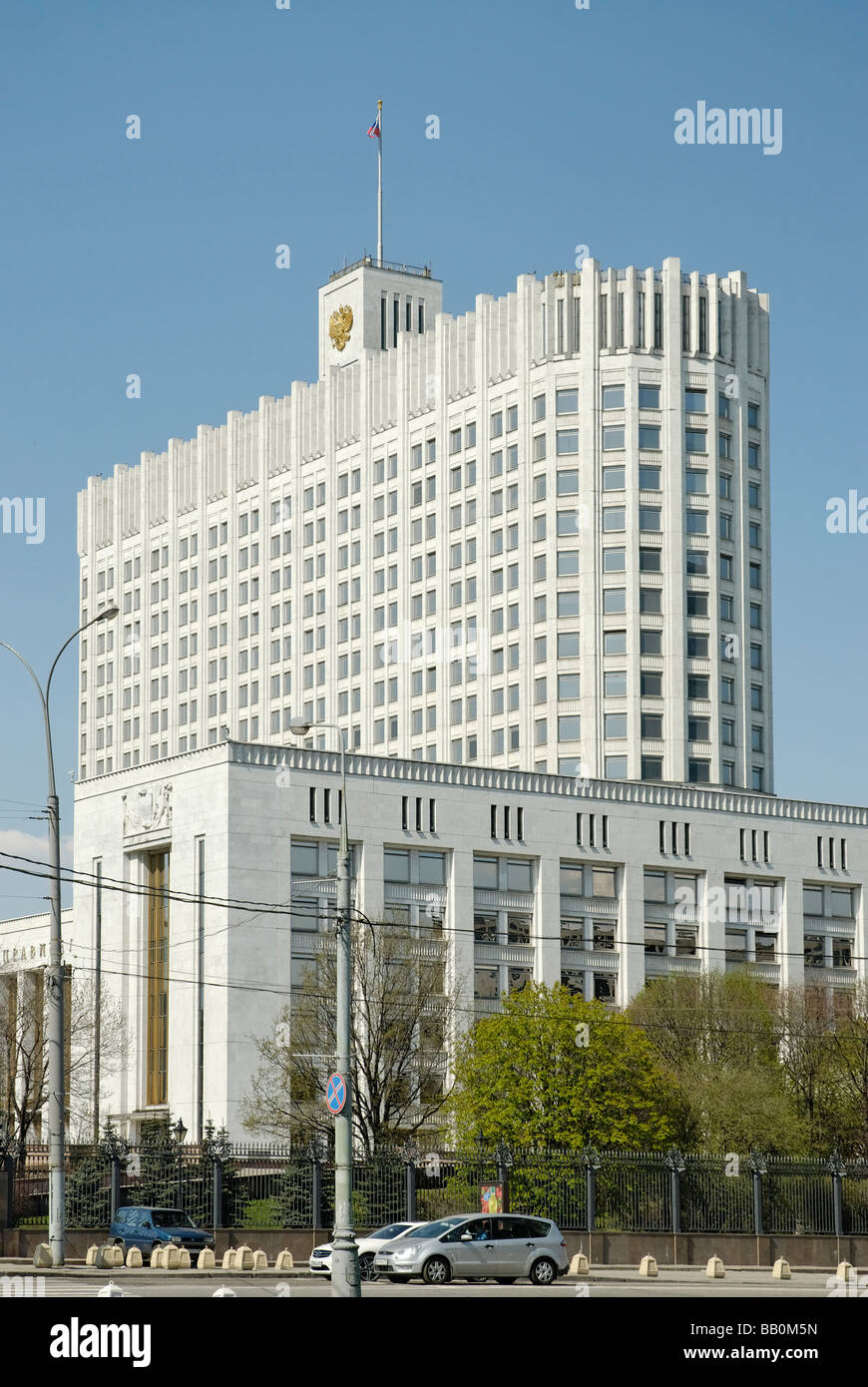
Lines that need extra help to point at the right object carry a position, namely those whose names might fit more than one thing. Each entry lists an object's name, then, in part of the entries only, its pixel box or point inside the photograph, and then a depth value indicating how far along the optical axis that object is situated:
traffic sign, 30.94
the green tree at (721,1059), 61.91
